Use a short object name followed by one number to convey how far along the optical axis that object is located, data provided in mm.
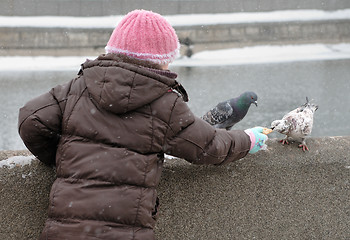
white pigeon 2719
